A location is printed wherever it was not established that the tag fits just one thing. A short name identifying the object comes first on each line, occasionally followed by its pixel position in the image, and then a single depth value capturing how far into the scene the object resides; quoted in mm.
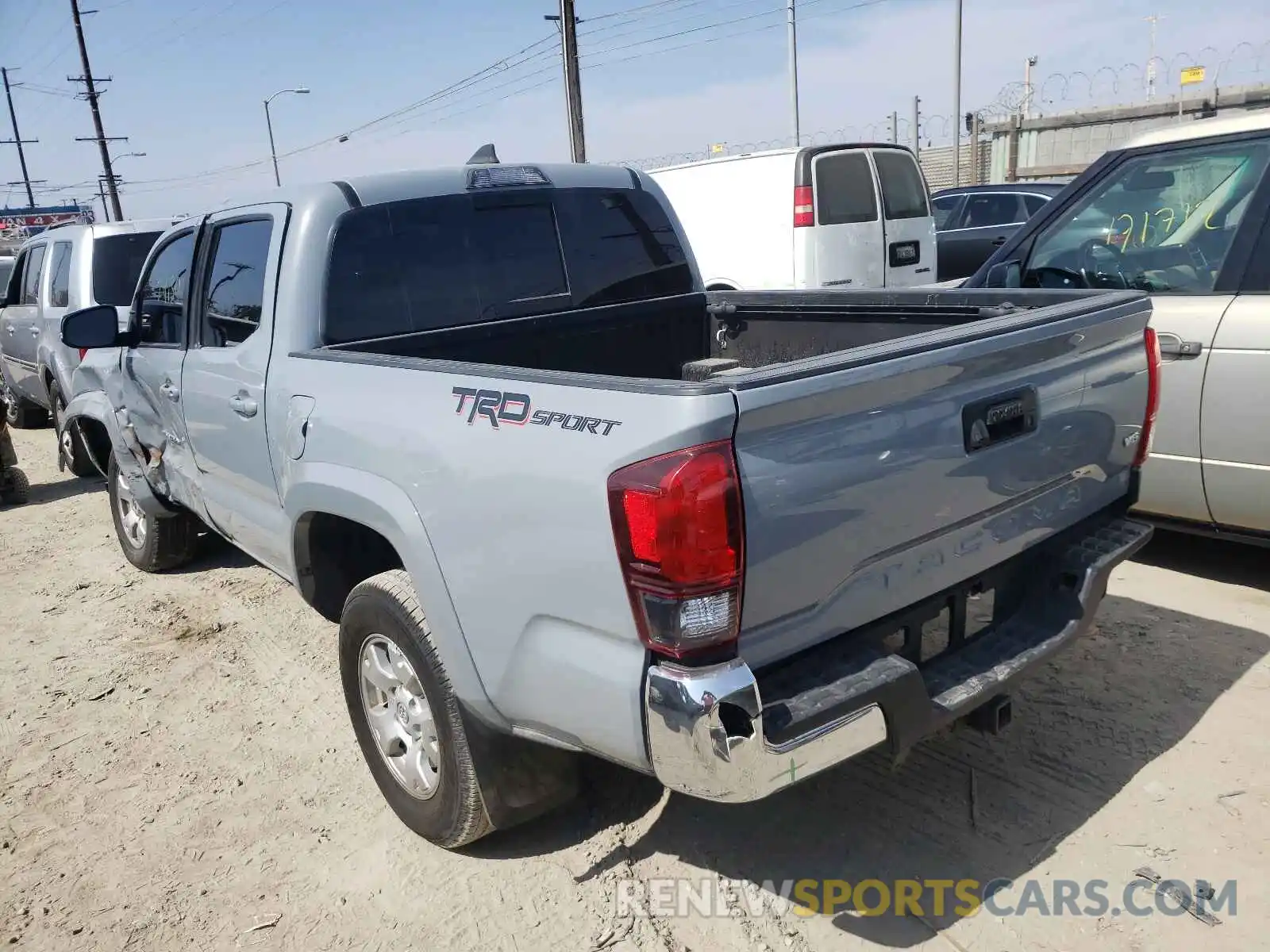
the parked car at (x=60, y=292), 7758
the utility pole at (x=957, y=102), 23297
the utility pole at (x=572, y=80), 18422
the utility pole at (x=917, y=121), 24266
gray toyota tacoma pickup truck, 2035
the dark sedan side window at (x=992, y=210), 12453
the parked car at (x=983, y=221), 12203
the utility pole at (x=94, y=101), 36125
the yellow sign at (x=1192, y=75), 17422
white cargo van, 9445
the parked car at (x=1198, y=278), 3945
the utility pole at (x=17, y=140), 61062
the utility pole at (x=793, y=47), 26719
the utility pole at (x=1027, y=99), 19734
